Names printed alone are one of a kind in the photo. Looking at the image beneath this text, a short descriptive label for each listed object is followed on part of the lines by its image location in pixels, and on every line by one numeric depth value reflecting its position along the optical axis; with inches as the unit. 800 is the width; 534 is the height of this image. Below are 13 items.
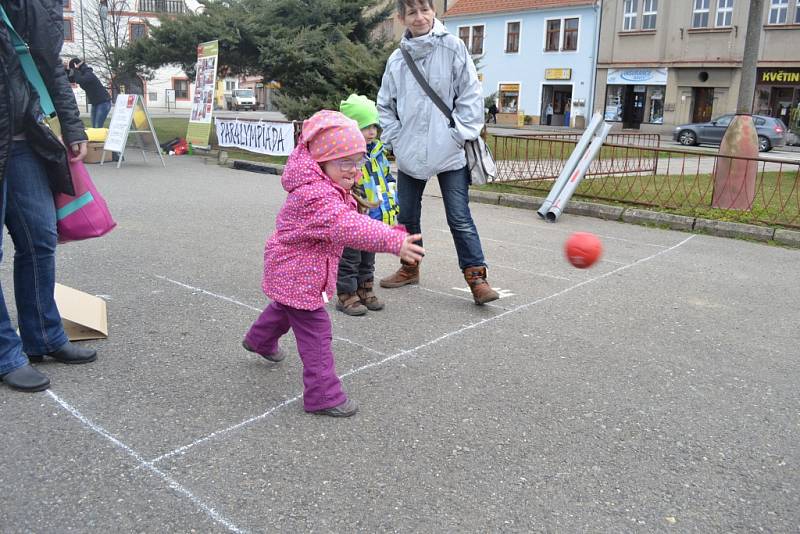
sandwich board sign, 530.3
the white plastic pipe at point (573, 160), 363.9
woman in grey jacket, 195.6
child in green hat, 190.7
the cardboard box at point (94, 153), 562.3
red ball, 174.7
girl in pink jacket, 121.6
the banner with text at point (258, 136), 573.0
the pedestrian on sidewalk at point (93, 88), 568.7
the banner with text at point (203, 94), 627.2
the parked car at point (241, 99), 2465.6
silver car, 1024.2
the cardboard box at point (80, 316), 162.1
